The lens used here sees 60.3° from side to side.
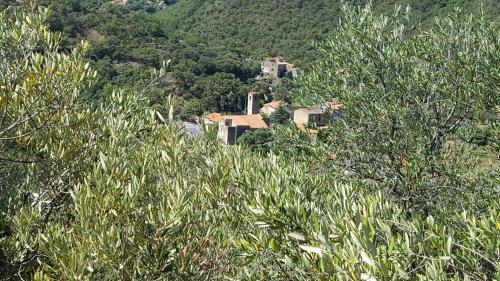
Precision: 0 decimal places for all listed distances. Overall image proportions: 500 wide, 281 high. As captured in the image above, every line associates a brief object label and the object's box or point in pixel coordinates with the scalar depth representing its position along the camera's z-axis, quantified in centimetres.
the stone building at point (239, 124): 4767
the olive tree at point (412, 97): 679
